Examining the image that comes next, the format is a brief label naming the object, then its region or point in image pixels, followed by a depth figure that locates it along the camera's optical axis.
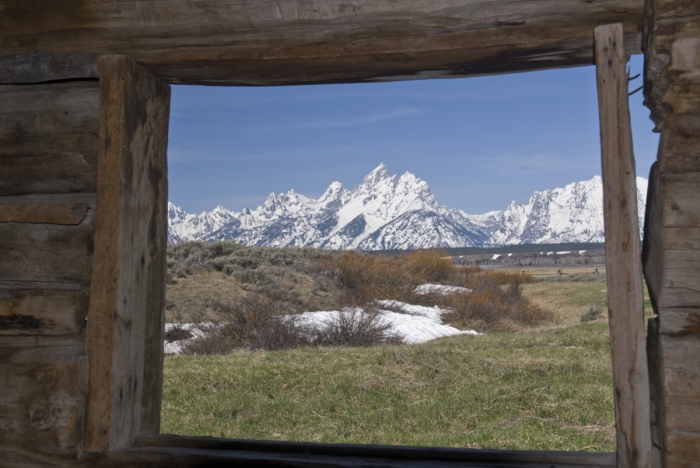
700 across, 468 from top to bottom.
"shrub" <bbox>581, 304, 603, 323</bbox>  18.28
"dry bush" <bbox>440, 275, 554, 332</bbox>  16.61
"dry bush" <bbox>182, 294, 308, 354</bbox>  11.72
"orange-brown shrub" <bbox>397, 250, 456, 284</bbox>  22.23
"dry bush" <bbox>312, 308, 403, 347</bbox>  12.10
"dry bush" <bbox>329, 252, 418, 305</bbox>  18.84
